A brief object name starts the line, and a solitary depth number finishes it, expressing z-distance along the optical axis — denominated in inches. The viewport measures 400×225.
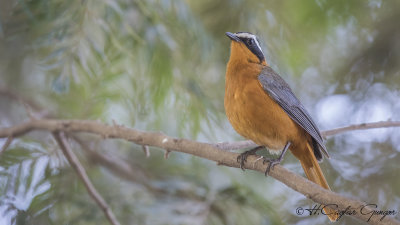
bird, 250.8
